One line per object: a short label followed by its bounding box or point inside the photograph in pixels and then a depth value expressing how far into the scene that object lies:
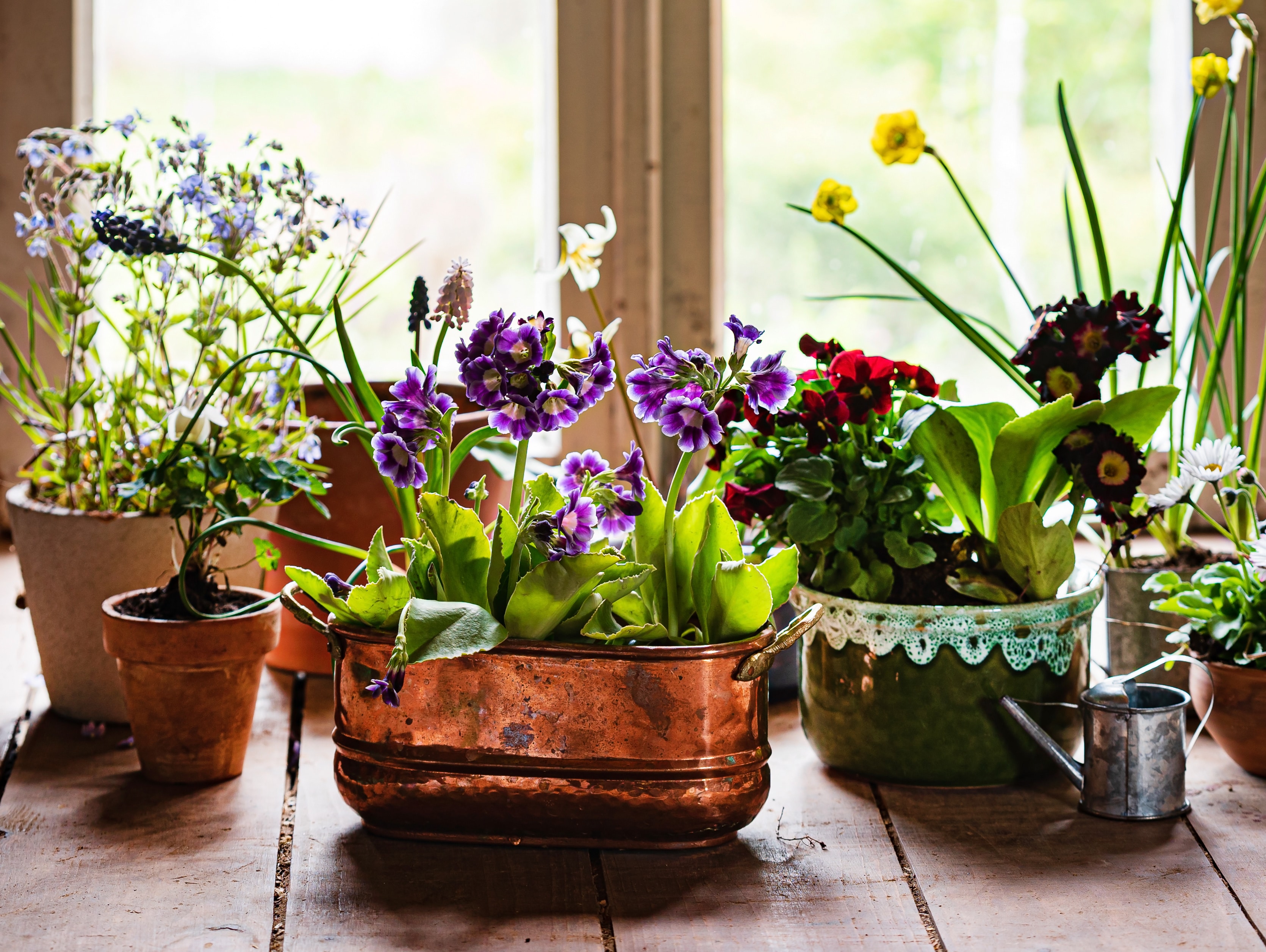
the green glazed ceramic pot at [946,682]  1.92
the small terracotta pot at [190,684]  1.93
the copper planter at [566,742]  1.82
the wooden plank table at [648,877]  1.77
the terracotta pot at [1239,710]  1.93
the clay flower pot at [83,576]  2.03
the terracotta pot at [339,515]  2.15
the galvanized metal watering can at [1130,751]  1.88
